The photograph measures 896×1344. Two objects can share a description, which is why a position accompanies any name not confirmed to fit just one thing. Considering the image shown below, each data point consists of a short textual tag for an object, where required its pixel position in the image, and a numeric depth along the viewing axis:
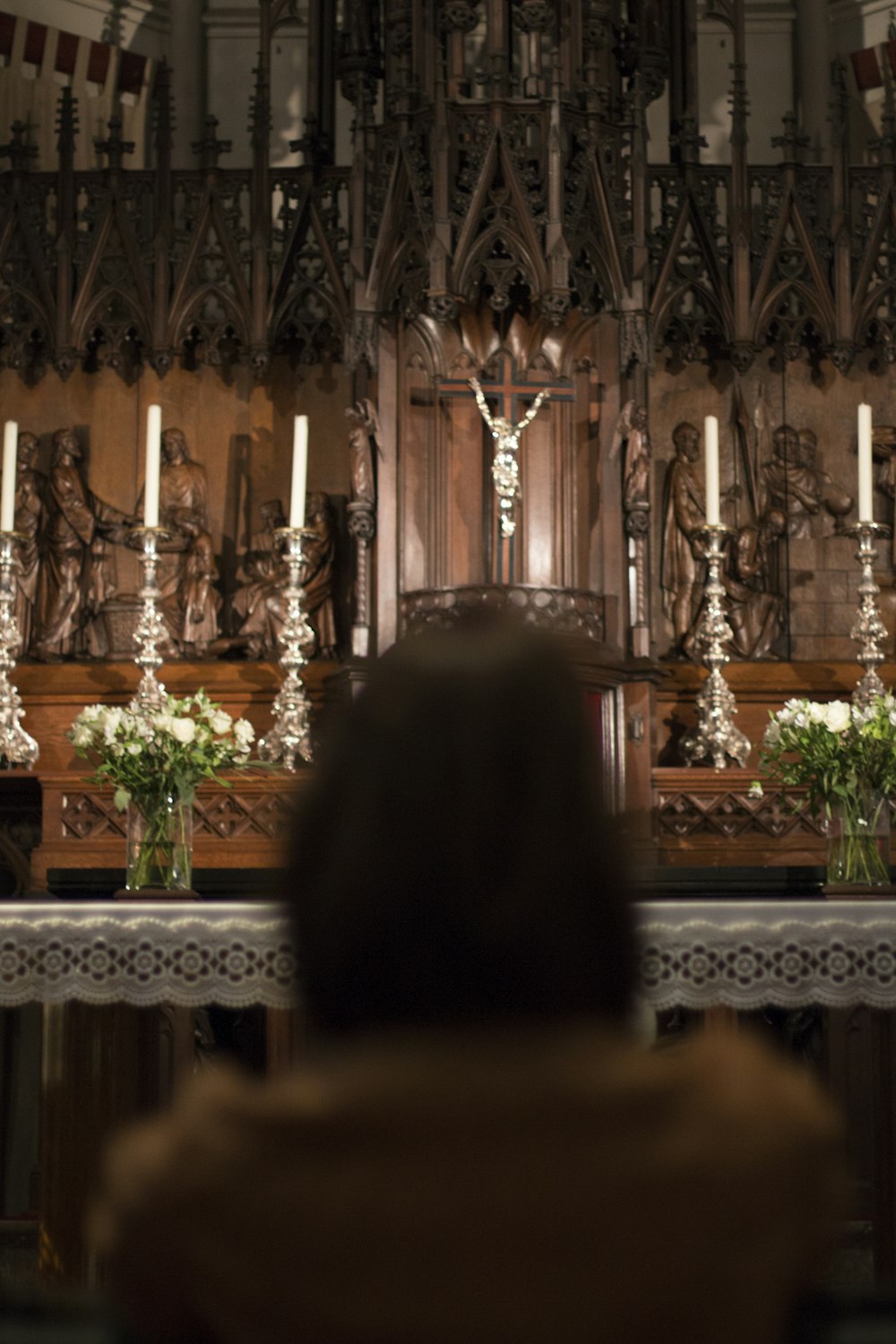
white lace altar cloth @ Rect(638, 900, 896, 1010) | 4.89
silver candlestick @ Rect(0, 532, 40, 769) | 7.59
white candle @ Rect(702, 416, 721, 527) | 7.66
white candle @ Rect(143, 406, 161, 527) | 7.32
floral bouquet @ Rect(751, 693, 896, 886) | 5.84
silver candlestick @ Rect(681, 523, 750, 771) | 7.76
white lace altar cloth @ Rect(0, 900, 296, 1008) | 4.98
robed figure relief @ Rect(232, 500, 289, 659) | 8.54
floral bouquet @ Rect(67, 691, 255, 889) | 5.90
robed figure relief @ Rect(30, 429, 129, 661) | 8.62
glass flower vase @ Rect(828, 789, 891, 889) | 5.82
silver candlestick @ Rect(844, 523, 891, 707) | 7.68
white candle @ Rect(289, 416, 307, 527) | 7.62
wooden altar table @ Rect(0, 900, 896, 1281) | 4.90
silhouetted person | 1.51
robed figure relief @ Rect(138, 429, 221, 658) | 8.62
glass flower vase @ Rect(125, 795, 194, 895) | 5.88
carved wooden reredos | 8.05
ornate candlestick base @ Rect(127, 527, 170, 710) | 7.42
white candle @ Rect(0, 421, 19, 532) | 7.66
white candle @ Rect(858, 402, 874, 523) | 7.66
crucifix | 7.84
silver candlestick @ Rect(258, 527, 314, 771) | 7.56
